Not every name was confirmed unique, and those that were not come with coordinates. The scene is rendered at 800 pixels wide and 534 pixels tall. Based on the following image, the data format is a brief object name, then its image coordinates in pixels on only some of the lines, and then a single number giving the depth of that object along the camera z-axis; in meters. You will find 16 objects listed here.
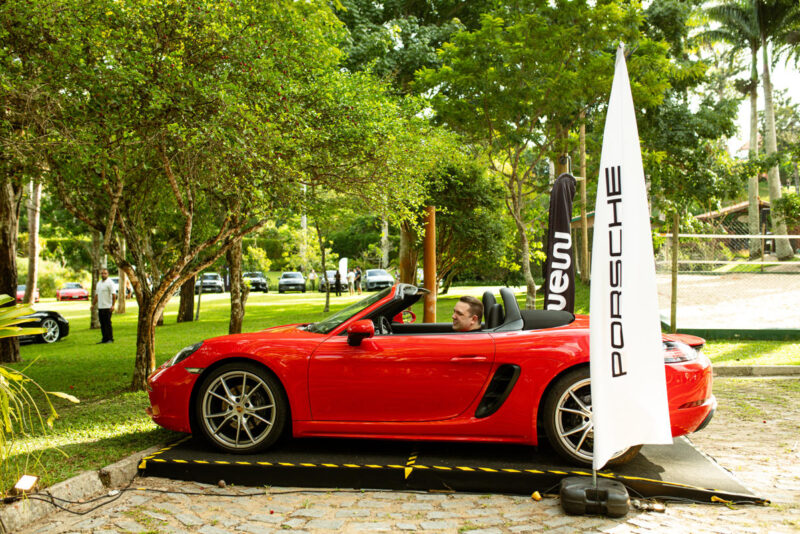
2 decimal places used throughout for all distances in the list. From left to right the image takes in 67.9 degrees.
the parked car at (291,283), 41.94
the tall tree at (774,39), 27.95
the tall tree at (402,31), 15.77
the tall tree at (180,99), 5.98
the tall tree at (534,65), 11.71
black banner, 8.02
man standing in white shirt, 14.19
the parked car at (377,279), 37.22
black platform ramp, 3.90
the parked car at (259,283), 44.47
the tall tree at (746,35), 28.82
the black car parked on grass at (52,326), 15.15
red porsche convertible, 4.18
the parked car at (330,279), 40.91
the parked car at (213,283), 44.78
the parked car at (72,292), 40.53
